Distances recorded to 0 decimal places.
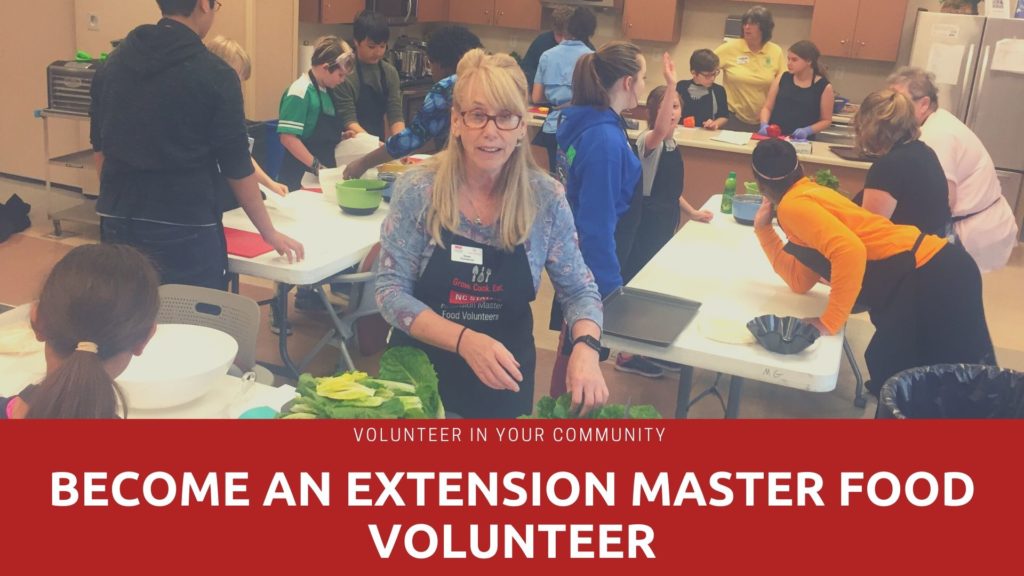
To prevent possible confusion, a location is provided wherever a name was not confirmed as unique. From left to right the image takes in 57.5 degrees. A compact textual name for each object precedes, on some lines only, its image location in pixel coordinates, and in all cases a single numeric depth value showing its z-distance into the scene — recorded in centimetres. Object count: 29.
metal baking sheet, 247
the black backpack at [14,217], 558
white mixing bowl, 188
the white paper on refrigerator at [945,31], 710
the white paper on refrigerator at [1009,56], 691
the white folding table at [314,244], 292
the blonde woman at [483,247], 192
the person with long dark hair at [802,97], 646
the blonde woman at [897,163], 298
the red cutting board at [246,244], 298
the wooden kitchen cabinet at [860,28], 756
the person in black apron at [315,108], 404
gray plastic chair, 236
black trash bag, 203
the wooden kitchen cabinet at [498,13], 870
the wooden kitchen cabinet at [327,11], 716
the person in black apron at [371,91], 449
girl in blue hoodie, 287
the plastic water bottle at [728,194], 413
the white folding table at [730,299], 238
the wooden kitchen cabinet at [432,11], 859
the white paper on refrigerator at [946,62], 714
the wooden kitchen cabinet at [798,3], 773
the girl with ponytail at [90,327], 145
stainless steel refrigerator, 696
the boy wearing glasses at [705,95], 643
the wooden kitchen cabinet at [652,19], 817
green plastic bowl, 353
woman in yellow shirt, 704
